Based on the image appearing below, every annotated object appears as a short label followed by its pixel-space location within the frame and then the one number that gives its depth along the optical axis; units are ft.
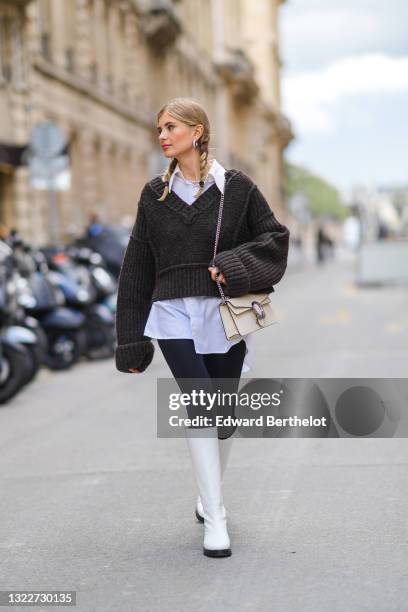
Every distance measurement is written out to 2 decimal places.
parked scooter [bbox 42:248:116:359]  47.06
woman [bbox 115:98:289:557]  16.89
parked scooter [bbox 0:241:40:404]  35.17
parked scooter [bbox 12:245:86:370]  42.93
